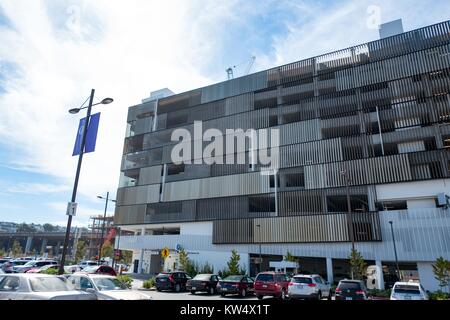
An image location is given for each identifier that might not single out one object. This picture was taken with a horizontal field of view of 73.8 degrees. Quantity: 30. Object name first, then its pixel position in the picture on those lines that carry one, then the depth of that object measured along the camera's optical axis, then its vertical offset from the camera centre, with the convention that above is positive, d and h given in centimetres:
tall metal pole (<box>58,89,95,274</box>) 1314 +354
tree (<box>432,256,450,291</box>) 2474 -91
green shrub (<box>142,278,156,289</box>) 2603 -266
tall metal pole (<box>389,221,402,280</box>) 2921 +179
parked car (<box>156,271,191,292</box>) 2408 -220
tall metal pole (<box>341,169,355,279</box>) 3202 +851
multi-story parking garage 3098 +968
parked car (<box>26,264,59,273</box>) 2641 -163
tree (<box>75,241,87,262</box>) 7191 -36
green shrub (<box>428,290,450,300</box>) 2162 -254
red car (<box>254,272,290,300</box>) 1880 -184
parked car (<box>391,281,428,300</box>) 1524 -162
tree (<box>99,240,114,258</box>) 7569 +4
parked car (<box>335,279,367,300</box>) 1614 -174
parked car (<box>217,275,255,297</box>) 2141 -219
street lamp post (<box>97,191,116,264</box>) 4062 +684
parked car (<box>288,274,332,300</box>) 1750 -178
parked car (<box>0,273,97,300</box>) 841 -110
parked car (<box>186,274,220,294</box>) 2288 -225
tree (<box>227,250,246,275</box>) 3406 -118
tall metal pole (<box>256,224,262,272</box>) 3577 +28
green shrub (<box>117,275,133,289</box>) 2254 -206
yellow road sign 2708 +1
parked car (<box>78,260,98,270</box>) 4176 -163
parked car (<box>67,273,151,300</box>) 1055 -129
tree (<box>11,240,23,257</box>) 7807 -31
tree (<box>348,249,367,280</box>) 2698 -75
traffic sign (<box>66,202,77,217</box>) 1367 +182
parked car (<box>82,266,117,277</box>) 2537 -157
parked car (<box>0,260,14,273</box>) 3192 -199
